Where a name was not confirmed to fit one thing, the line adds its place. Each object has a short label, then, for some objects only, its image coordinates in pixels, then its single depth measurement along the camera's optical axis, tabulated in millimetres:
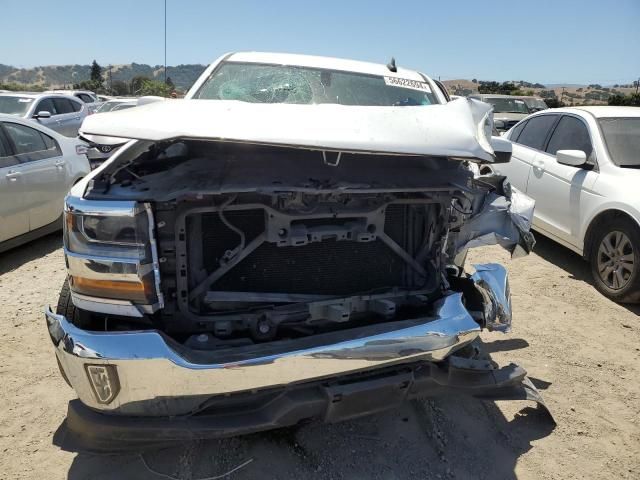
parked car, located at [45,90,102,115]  15355
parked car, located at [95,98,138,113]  13406
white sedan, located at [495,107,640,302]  4375
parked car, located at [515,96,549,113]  14783
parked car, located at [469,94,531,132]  13734
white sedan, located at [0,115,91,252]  4680
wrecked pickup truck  1875
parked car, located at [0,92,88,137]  9625
